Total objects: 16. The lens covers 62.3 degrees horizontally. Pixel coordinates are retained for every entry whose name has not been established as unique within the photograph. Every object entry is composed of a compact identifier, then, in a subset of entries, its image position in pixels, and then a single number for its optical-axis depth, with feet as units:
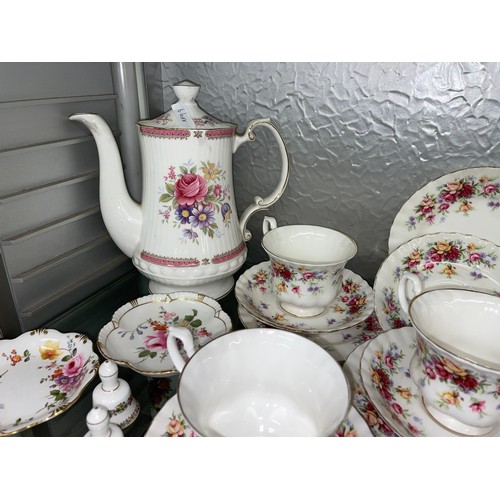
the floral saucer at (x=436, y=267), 1.70
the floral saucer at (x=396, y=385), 1.25
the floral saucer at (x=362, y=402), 1.27
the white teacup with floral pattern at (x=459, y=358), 1.14
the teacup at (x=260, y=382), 1.18
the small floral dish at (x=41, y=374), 1.35
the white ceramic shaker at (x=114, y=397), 1.34
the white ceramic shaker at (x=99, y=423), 1.20
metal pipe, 1.93
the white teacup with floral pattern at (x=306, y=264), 1.62
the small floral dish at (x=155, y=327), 1.53
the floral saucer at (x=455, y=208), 1.81
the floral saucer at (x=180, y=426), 1.13
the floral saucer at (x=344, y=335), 1.69
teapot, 1.65
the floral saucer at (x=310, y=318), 1.65
